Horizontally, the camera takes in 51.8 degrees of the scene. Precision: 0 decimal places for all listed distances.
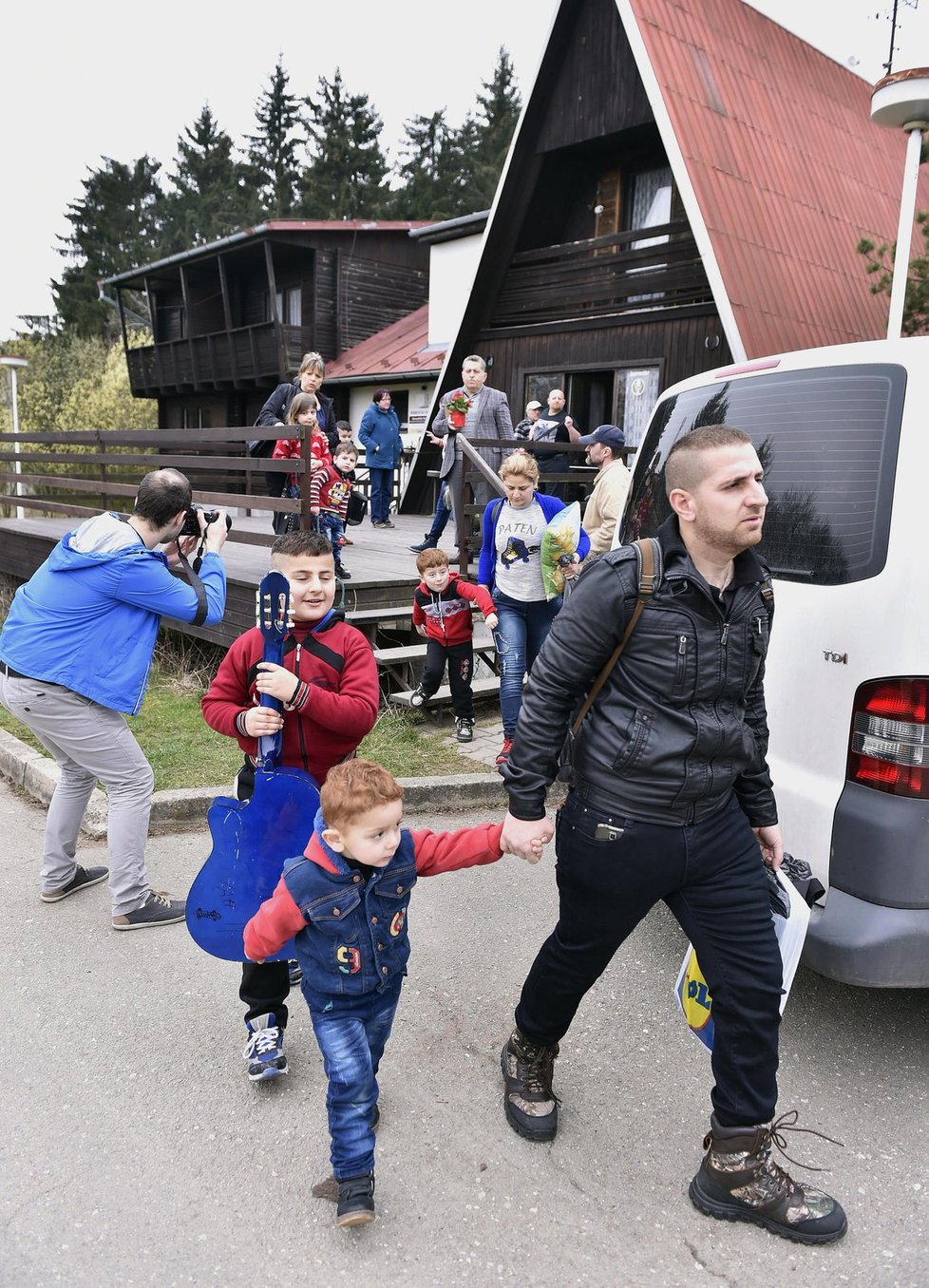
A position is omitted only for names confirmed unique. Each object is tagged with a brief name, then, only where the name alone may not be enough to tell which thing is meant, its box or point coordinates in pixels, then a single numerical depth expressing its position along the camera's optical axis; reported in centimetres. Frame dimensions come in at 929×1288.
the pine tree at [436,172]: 3962
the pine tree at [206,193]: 4702
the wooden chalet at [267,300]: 2408
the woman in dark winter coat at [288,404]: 824
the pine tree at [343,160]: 4259
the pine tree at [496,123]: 3888
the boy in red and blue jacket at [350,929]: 229
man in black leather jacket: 228
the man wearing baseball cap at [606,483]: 659
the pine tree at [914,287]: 975
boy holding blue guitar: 288
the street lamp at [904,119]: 639
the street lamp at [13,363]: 1744
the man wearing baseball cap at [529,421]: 1071
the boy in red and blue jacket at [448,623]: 611
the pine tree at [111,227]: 4859
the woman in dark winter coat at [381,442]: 1327
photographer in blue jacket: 375
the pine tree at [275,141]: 4709
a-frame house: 1084
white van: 258
